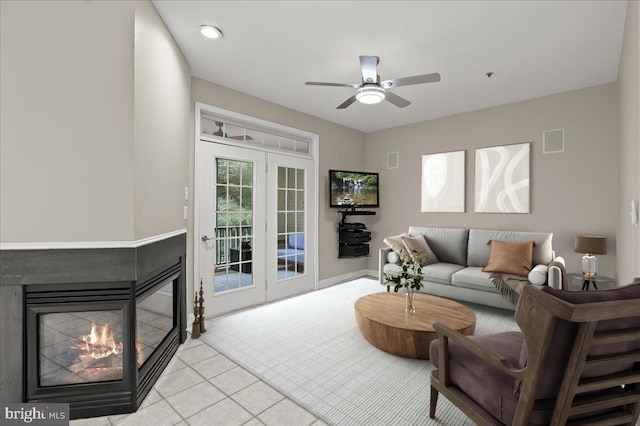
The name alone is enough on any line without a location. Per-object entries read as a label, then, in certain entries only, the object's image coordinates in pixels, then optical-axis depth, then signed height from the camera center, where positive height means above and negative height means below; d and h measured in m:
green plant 2.69 -0.62
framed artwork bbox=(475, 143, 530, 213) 4.04 +0.50
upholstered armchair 1.04 -0.59
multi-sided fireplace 1.77 -0.87
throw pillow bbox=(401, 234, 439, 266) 4.21 -0.55
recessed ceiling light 2.43 +1.55
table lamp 3.20 -0.40
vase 2.77 -0.90
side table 3.12 -0.75
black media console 5.12 -0.43
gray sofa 3.44 -0.67
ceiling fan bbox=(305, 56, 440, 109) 2.51 +1.16
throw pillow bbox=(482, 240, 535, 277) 3.46 -0.56
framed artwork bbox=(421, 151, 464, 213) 4.59 +0.51
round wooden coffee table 2.43 -0.96
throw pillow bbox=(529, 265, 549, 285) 3.15 -0.68
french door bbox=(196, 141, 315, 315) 3.49 -0.19
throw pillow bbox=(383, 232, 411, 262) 4.23 -0.50
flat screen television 4.88 +0.41
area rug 1.88 -1.28
